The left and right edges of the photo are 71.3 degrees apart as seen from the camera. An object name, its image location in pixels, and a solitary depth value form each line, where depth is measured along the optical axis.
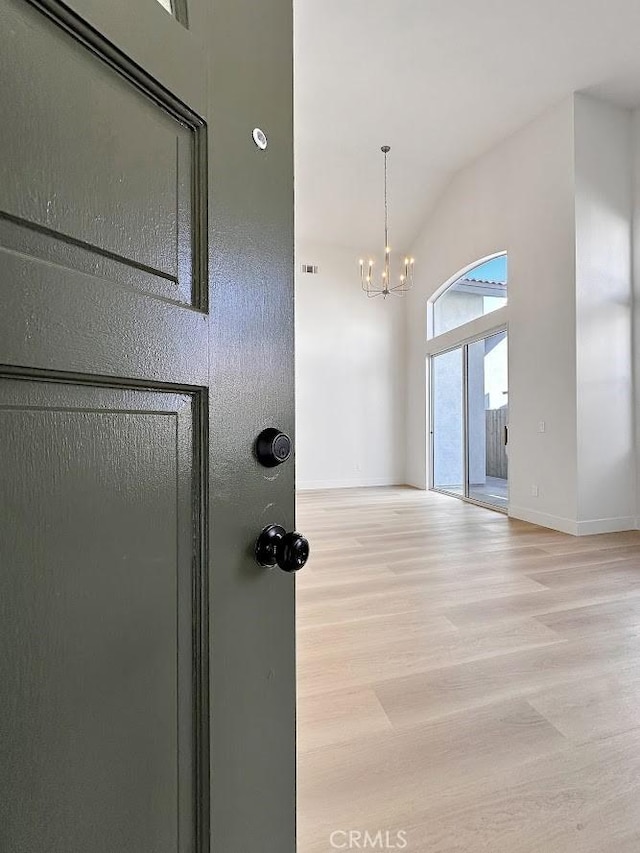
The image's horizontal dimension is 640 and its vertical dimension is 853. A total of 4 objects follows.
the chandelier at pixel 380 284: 7.66
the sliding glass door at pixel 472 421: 5.71
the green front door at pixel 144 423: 0.39
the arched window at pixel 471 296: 5.58
